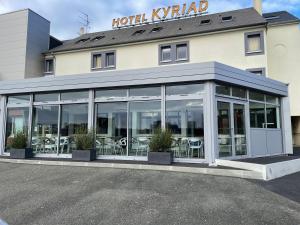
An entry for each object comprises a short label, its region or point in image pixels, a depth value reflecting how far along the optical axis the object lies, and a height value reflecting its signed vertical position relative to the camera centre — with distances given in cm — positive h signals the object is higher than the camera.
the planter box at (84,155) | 870 -73
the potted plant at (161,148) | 780 -44
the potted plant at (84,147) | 876 -46
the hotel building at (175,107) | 823 +103
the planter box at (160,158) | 777 -73
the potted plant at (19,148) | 956 -54
